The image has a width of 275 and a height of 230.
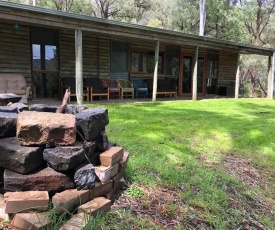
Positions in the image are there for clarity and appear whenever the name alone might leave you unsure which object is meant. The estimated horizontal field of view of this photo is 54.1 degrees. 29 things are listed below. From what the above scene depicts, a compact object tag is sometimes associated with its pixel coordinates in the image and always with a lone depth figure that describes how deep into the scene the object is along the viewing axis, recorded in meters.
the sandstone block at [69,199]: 1.86
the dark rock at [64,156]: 1.96
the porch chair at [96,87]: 8.93
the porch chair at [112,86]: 9.70
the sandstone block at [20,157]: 1.92
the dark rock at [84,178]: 2.01
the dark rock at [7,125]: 2.14
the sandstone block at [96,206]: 1.92
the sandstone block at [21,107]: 2.70
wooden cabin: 7.22
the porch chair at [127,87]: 9.93
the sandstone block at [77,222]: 1.74
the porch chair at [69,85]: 8.69
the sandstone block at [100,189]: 2.08
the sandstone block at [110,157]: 2.29
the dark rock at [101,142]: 2.42
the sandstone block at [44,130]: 2.00
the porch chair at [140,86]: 10.59
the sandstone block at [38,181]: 1.92
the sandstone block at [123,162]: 2.48
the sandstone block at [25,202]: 1.79
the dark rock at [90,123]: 2.25
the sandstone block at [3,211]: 1.82
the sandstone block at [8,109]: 2.46
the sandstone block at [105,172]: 2.16
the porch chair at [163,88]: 10.82
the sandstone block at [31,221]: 1.72
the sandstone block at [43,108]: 2.60
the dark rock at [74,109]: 2.66
